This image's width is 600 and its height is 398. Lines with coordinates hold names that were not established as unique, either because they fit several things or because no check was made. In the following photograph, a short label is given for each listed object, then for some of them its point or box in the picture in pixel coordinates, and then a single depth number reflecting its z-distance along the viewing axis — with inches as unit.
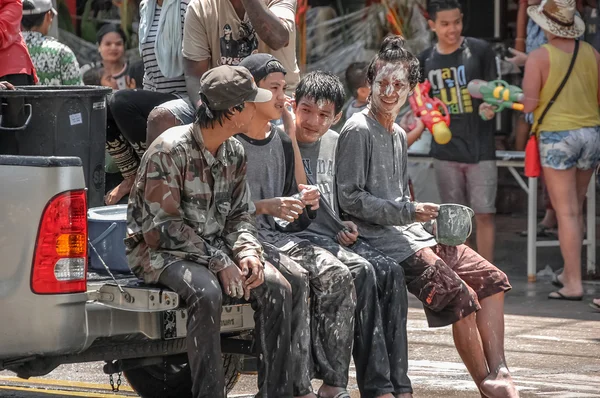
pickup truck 381.6
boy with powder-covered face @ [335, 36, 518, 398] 468.7
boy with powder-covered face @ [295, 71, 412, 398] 455.8
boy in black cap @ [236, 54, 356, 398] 441.1
